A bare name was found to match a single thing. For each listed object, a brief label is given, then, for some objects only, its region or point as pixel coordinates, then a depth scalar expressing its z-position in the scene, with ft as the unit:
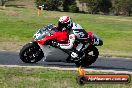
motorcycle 51.39
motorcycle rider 50.93
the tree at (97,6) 314.00
